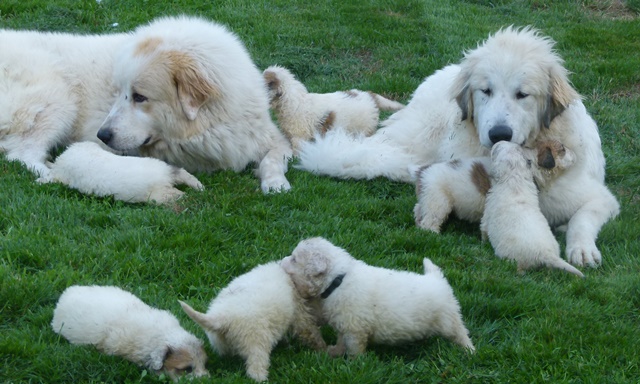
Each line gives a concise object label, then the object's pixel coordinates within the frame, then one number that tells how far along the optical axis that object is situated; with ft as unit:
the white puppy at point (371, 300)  13.16
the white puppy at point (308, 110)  26.37
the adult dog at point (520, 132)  19.97
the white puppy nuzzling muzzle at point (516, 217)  17.08
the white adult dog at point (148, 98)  22.07
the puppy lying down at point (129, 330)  12.59
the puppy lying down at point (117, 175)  20.02
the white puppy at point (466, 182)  19.31
